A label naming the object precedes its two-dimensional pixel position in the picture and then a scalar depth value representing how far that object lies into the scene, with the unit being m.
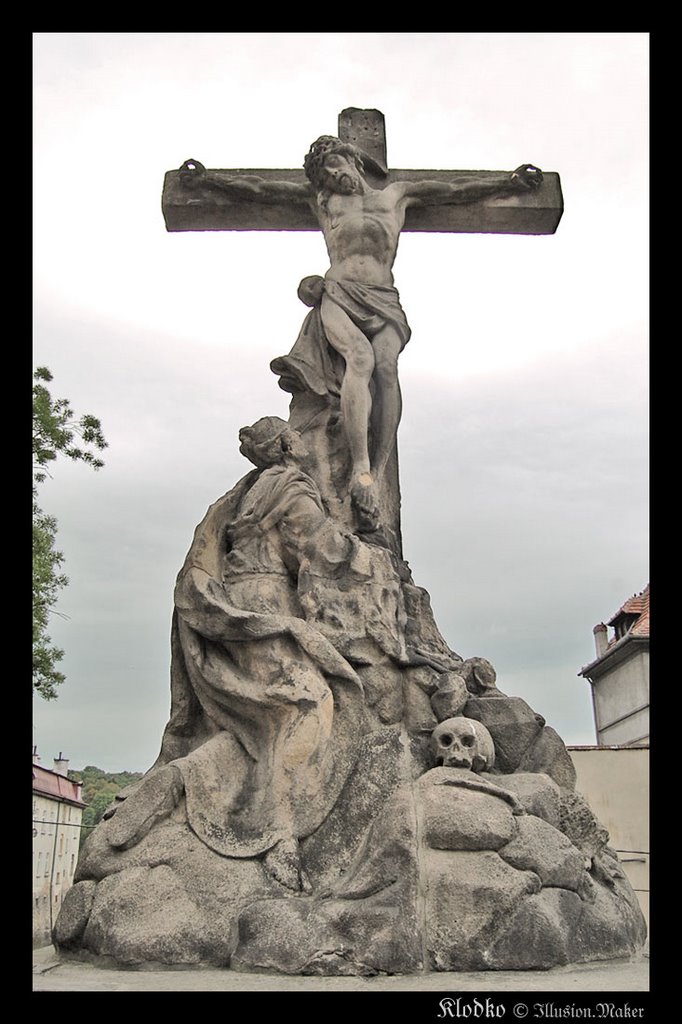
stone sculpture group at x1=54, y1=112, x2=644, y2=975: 3.76
